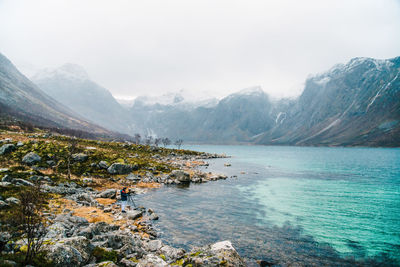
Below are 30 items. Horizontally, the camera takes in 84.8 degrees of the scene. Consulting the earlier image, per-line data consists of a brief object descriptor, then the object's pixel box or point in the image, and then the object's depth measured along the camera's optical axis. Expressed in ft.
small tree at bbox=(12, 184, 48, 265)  37.08
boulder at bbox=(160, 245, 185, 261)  54.72
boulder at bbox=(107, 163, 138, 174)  168.45
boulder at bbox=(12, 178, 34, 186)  89.56
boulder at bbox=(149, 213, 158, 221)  90.79
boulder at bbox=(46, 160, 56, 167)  152.35
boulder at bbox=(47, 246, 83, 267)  38.12
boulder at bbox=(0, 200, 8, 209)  62.14
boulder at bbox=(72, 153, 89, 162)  173.17
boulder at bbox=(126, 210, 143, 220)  88.73
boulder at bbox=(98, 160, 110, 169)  171.62
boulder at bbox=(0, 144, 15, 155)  156.07
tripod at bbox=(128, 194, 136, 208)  107.97
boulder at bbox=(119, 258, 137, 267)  46.11
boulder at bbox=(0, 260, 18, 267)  31.88
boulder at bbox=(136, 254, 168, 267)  45.58
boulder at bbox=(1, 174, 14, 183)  90.35
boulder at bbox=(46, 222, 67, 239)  53.98
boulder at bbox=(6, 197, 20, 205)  65.92
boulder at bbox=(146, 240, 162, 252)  60.75
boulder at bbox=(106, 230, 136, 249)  55.48
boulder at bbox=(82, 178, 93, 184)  135.23
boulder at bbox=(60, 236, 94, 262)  42.91
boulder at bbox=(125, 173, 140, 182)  160.38
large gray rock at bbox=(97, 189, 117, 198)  117.80
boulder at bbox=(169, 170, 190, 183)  174.35
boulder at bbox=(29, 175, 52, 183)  108.43
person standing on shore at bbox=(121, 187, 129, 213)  95.63
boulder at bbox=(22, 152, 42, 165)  145.89
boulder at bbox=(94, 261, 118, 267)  39.77
